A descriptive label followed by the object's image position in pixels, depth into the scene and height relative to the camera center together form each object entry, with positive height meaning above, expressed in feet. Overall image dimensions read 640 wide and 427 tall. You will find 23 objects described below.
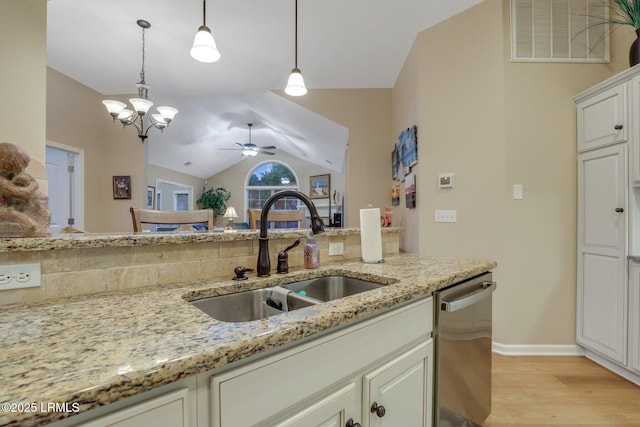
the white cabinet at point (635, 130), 6.07 +1.74
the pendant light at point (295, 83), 7.41 +3.31
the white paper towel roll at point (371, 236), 4.81 -0.38
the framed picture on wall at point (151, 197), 21.90 +1.19
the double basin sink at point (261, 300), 3.25 -1.04
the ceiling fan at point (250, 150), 22.11 +4.89
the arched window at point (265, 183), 32.22 +3.33
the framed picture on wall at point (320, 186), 28.84 +2.70
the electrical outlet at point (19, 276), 2.67 -0.59
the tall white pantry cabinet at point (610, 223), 6.19 -0.23
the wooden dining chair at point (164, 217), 5.64 -0.08
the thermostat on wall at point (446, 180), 8.48 +0.97
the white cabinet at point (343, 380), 1.96 -1.37
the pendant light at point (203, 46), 6.17 +3.55
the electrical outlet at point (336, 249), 5.10 -0.63
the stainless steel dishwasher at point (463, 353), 3.75 -1.99
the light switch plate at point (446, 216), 8.46 -0.08
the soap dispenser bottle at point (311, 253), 4.30 -0.59
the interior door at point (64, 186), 12.62 +1.19
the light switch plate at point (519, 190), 7.67 +0.61
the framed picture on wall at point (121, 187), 15.05 +1.33
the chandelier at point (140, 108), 10.05 +3.79
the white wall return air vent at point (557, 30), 7.70 +4.85
